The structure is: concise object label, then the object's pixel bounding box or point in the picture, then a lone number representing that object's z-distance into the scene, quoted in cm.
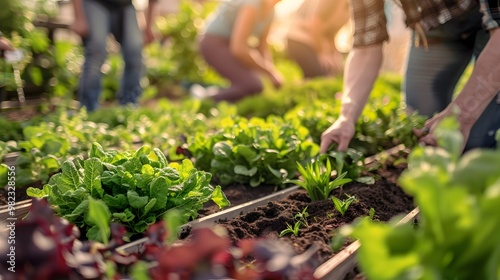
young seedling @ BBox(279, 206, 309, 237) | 157
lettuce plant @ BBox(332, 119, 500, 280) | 77
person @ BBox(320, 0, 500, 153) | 224
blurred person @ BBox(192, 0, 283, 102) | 529
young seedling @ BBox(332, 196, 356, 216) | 170
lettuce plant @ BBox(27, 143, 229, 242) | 155
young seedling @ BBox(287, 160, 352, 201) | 193
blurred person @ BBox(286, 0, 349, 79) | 624
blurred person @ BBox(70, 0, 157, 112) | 406
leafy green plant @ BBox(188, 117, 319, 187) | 220
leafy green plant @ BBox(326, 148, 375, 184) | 208
